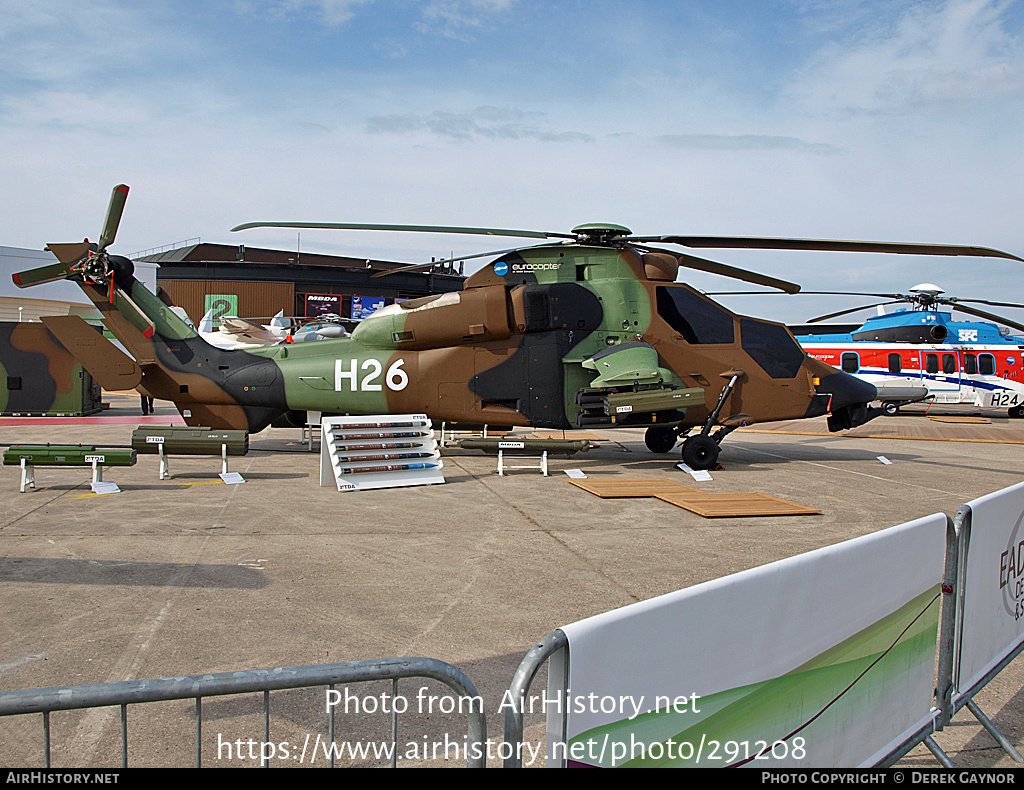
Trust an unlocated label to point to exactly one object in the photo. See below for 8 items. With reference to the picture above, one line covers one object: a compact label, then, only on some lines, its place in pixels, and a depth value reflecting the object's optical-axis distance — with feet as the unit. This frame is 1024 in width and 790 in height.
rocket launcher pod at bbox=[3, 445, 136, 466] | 31.94
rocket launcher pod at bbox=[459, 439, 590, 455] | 39.37
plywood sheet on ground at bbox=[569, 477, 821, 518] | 29.09
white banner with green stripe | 6.67
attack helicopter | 39.70
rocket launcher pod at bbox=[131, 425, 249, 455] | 35.60
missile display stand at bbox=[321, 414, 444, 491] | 34.50
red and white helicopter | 77.92
